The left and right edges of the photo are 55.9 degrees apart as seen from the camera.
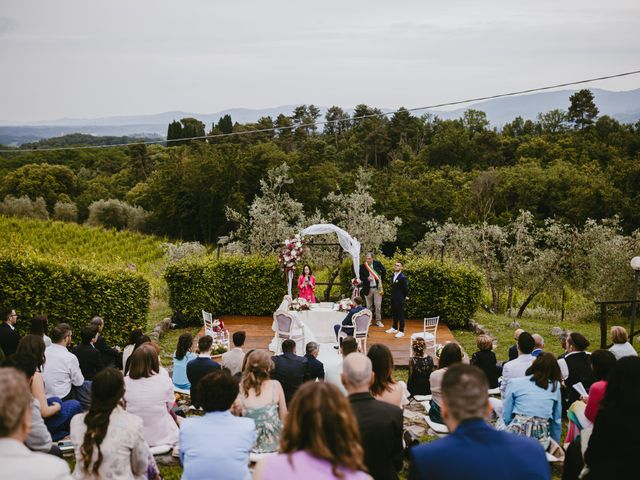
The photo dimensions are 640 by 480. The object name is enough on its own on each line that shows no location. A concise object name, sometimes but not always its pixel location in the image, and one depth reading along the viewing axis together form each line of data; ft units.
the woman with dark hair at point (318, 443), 8.11
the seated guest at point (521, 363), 21.76
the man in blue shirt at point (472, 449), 8.32
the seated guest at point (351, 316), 36.45
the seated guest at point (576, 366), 22.82
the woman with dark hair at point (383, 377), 16.46
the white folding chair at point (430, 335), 37.78
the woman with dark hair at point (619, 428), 11.63
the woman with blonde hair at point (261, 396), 16.94
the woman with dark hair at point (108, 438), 13.11
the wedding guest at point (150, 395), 18.47
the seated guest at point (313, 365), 23.31
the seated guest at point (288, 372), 21.17
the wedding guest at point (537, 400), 18.71
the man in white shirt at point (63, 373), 20.62
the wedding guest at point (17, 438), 8.22
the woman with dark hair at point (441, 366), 20.61
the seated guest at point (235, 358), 24.22
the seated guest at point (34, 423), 15.61
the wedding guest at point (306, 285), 43.16
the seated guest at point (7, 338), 25.78
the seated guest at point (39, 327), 23.90
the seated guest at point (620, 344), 22.45
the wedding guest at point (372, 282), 43.73
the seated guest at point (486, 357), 24.02
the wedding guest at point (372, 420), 11.54
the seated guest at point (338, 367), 19.67
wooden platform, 39.27
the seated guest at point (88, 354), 23.53
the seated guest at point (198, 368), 21.61
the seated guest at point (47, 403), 17.83
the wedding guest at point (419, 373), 24.31
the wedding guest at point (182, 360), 25.22
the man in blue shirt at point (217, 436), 12.59
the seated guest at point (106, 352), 25.23
